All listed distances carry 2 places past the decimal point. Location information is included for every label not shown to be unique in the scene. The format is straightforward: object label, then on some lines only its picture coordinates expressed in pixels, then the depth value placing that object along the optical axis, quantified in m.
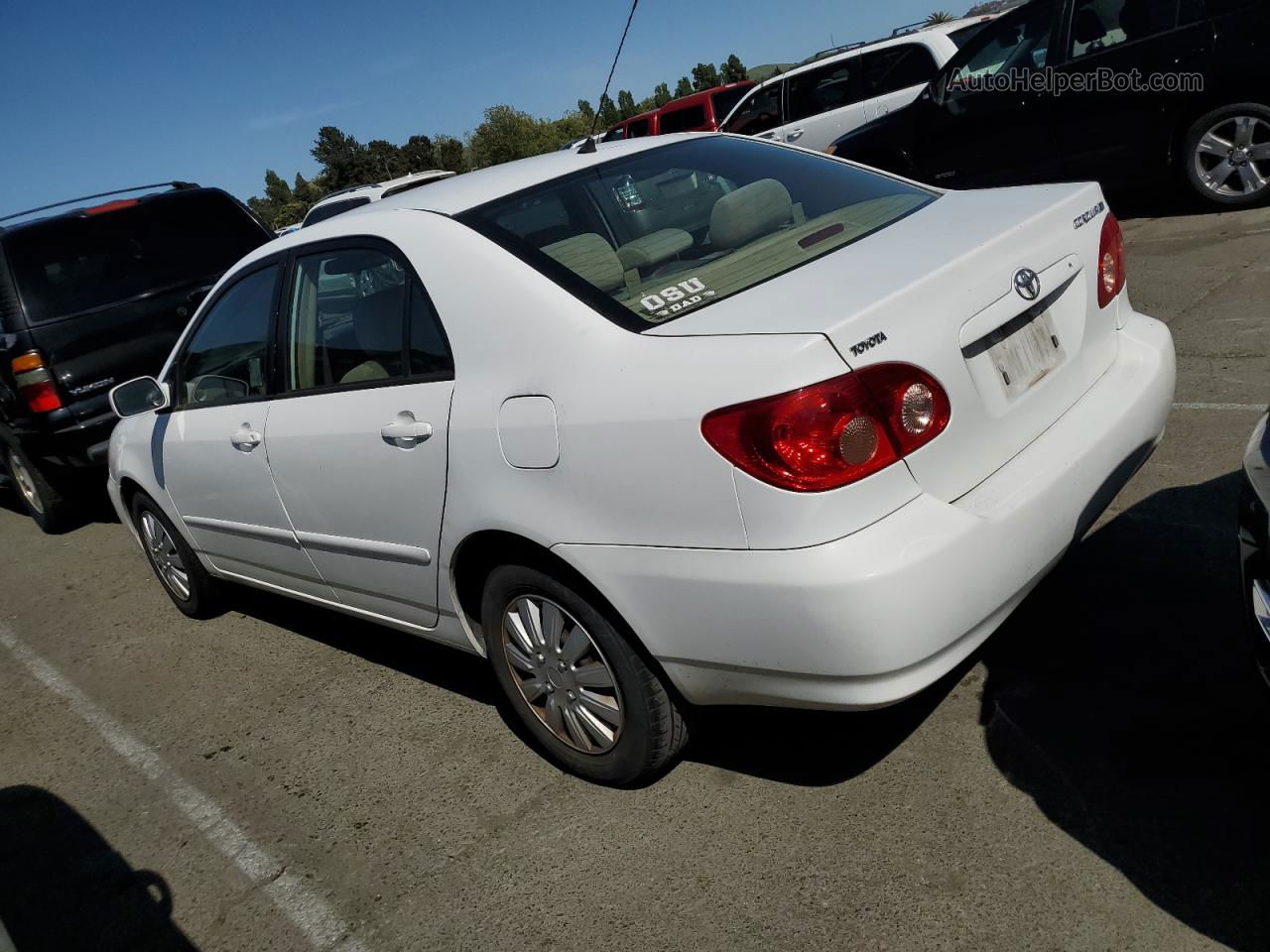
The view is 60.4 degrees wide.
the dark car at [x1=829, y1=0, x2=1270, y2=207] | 7.29
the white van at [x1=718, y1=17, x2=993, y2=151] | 10.45
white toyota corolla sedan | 2.26
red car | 16.59
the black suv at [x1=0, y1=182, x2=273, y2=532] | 6.55
